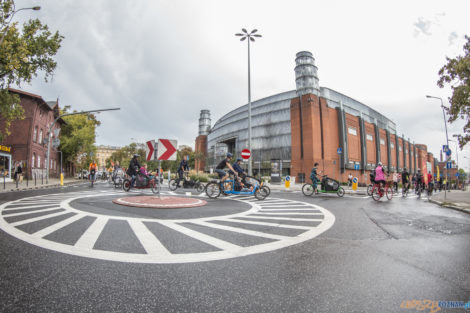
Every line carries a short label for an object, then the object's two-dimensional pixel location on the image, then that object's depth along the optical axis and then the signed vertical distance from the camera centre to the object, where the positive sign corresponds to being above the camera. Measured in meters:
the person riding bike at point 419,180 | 16.97 -1.10
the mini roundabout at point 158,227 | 3.14 -1.14
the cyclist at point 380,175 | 11.58 -0.46
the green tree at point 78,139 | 38.34 +5.24
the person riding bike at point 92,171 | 17.53 -0.13
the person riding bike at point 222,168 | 10.35 -0.05
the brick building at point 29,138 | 27.89 +4.10
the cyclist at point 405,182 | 15.46 -1.11
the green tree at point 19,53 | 11.94 +6.59
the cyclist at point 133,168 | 12.32 +0.05
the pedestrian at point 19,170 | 18.19 +0.02
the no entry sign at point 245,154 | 15.79 +0.96
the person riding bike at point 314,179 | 13.27 -0.72
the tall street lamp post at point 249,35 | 20.05 +11.74
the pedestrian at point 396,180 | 19.19 -1.26
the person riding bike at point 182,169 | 15.14 -0.04
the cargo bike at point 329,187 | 13.38 -1.21
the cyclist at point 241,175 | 10.55 -0.34
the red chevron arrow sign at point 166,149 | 8.23 +0.71
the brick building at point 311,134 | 46.19 +8.29
